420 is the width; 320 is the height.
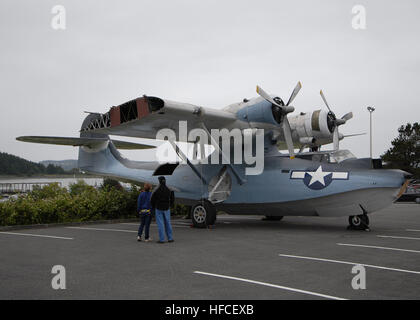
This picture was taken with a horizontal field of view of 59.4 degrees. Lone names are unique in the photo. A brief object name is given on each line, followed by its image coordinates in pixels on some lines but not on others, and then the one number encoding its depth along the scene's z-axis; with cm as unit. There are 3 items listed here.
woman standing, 926
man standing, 892
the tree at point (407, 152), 4825
